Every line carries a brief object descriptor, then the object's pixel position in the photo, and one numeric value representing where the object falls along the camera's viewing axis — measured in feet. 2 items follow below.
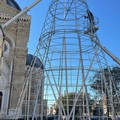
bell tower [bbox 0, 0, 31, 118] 57.28
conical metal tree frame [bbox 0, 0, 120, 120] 25.98
